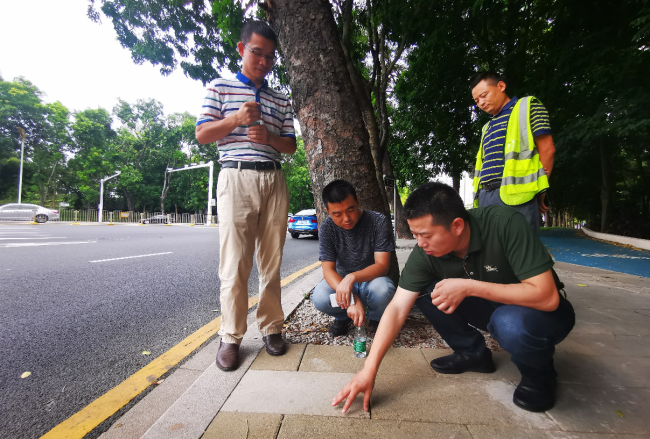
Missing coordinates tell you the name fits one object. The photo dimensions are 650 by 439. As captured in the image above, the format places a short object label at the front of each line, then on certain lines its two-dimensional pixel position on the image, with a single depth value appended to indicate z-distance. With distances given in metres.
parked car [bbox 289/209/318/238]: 13.32
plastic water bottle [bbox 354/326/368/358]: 2.12
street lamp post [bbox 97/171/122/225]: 28.14
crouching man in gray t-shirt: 2.28
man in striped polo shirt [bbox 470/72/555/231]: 2.53
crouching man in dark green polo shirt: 1.58
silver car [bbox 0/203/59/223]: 19.94
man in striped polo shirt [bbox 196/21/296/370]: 2.13
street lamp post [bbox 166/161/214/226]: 29.98
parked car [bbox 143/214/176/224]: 32.53
